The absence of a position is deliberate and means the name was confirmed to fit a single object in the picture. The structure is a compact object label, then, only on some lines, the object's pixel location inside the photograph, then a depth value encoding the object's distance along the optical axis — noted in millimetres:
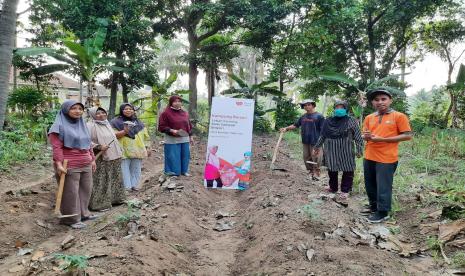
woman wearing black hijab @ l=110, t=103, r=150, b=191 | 6414
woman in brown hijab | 5762
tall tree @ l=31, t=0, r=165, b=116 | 12609
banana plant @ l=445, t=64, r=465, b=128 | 11241
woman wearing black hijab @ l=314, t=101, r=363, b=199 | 5898
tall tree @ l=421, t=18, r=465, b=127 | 18516
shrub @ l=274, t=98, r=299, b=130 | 17672
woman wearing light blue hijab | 4855
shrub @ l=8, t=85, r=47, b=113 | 13688
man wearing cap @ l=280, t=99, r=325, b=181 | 7227
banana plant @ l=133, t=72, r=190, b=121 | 14242
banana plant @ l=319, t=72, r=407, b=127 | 10539
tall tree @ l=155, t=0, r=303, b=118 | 14852
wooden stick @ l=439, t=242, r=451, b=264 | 3623
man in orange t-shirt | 4754
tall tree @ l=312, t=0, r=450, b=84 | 16688
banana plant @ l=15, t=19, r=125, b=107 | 9937
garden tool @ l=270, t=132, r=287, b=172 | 7981
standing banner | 6859
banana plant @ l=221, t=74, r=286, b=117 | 15809
